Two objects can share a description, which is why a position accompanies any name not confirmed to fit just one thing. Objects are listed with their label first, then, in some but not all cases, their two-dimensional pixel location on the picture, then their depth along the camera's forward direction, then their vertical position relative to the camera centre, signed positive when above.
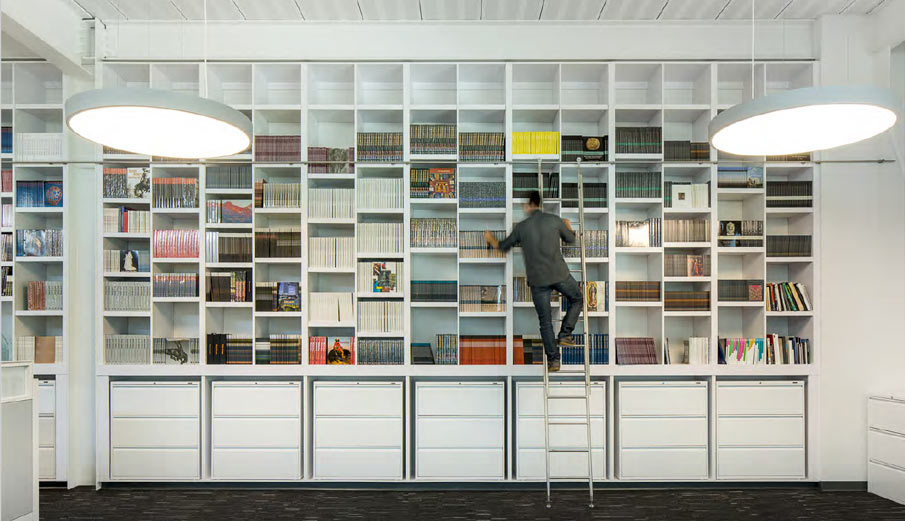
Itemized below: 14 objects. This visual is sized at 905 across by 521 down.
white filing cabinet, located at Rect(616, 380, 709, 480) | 4.62 -1.41
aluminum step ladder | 4.21 -0.91
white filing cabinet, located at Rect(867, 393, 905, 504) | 4.32 -1.47
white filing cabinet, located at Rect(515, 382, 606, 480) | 4.60 -1.42
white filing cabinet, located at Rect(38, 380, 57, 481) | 4.64 -1.43
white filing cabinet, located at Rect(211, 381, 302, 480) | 4.63 -1.42
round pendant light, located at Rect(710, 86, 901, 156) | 2.63 +0.76
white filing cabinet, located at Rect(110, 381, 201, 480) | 4.64 -1.43
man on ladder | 4.27 -0.05
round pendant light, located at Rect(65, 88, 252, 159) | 2.68 +0.75
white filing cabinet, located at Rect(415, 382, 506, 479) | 4.61 -1.41
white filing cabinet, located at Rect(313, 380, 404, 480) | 4.62 -1.42
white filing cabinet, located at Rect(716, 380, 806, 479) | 4.63 -1.41
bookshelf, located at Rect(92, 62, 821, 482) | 4.66 +0.14
